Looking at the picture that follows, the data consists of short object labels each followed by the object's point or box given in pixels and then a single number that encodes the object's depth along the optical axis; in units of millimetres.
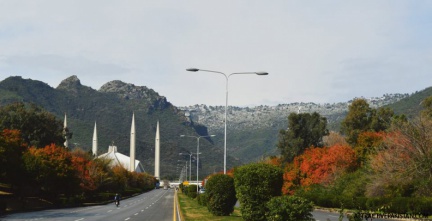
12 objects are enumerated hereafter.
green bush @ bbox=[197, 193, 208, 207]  46631
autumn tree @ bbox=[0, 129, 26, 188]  49125
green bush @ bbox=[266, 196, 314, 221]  17000
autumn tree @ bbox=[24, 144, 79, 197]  54125
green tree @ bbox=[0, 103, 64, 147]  81625
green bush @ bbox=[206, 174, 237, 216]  32062
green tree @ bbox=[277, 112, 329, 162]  87750
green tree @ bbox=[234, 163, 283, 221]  23359
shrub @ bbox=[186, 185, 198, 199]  77075
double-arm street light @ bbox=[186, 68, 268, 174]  31000
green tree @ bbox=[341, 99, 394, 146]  80500
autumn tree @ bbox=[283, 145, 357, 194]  63375
